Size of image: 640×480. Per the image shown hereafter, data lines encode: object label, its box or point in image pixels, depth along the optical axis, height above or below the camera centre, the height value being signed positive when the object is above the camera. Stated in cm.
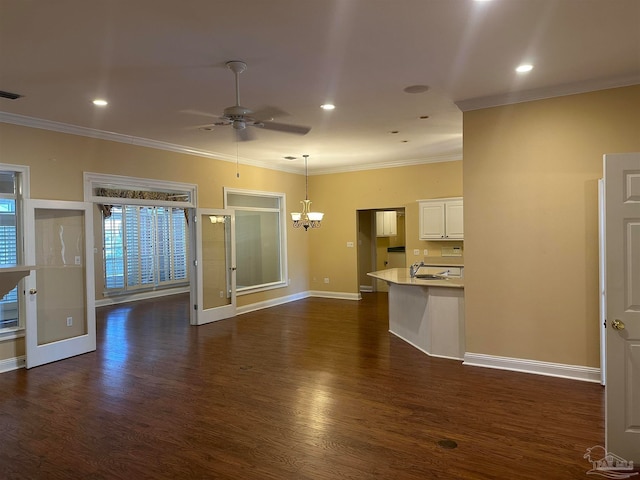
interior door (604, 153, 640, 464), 273 -48
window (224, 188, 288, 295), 847 -8
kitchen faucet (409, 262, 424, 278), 598 -53
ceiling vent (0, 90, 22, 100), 416 +143
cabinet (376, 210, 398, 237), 1121 +25
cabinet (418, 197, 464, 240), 800 +26
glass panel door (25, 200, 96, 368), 503 -56
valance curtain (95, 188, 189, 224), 853 +89
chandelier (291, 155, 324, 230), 736 +33
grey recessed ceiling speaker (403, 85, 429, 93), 427 +147
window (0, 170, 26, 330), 499 +5
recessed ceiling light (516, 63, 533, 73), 372 +145
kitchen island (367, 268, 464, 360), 503 -102
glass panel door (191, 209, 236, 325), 724 -56
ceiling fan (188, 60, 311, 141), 344 +102
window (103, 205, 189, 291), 1009 -27
